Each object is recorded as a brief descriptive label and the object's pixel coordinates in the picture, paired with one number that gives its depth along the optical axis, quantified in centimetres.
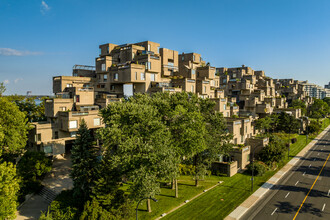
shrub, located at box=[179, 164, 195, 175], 3672
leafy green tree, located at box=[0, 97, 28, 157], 3074
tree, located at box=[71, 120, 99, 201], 2698
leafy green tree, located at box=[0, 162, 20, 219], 2054
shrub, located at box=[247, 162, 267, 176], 3775
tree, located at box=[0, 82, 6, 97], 3575
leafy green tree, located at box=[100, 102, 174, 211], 2191
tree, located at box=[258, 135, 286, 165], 4022
